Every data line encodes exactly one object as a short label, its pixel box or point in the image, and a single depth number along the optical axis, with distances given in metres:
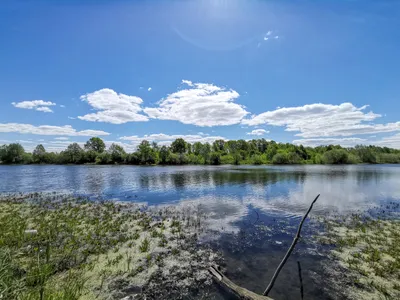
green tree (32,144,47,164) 142.62
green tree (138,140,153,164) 142.25
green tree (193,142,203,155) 174.62
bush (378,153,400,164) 145.86
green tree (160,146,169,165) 142.88
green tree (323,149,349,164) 130.25
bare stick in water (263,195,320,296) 5.38
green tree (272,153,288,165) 139.62
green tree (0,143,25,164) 129.12
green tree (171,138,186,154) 173.00
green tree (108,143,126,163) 144.12
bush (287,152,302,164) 141.62
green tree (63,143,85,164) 144.62
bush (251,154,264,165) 143.60
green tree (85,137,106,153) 167.36
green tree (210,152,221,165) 142.50
